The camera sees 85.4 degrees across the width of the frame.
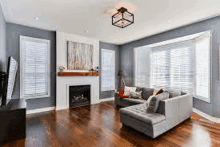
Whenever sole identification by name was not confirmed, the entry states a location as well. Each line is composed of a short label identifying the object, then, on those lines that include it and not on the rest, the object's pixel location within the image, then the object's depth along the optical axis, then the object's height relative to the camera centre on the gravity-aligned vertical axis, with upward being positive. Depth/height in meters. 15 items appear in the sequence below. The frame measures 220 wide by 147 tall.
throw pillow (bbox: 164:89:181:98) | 3.31 -0.53
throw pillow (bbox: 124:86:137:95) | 4.60 -0.63
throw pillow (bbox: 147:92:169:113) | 2.65 -0.65
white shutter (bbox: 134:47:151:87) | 5.50 +0.37
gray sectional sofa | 2.42 -0.94
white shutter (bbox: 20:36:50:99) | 3.90 +0.22
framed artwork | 4.68 +0.75
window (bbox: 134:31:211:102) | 3.66 +0.35
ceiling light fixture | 2.59 +1.38
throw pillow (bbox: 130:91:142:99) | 4.34 -0.77
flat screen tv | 2.28 -0.14
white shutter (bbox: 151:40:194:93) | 4.25 +0.31
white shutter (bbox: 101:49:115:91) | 5.87 +0.20
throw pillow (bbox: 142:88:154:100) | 4.25 -0.67
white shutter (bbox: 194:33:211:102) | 3.50 +0.20
